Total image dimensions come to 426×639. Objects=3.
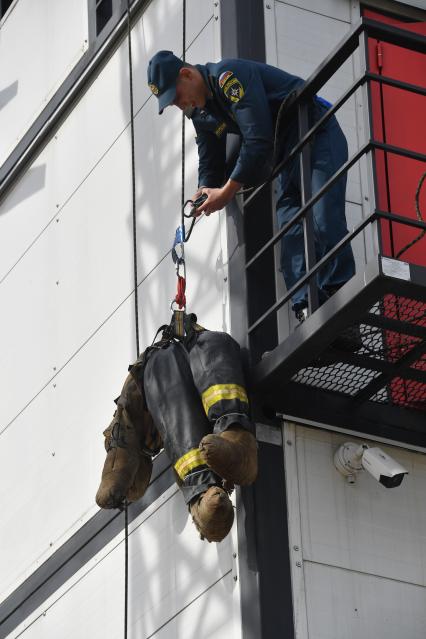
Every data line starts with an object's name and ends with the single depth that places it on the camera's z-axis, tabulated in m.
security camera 18.00
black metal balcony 17.16
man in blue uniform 18.78
